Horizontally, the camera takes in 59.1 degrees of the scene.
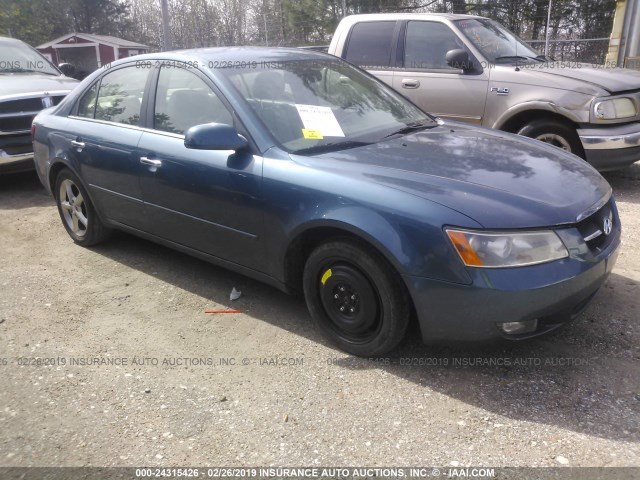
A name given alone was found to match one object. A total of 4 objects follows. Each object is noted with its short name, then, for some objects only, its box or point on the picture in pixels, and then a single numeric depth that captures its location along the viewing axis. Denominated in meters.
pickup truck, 5.71
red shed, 27.52
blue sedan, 2.63
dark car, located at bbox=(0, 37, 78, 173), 6.74
